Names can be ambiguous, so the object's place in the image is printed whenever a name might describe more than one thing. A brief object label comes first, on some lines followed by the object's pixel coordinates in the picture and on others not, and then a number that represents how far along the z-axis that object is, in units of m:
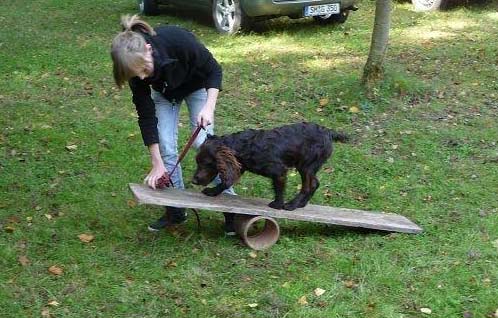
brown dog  4.46
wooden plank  4.48
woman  3.98
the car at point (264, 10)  10.43
